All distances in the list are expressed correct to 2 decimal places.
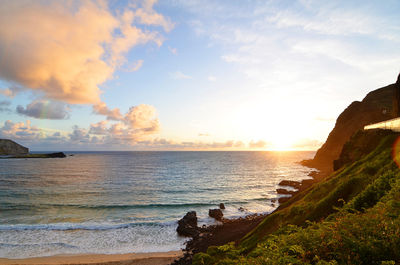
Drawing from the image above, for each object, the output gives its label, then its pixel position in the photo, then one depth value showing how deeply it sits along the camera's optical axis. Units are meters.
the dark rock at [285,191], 57.72
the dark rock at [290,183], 68.44
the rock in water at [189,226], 30.18
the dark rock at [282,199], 49.17
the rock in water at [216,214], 36.97
